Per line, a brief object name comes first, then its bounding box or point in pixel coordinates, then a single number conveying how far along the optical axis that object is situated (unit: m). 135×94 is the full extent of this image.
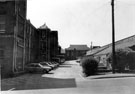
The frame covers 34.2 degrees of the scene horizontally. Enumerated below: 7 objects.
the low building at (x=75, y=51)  137.50
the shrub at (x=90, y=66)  24.99
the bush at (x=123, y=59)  27.14
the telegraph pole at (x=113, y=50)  24.37
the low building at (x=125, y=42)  33.63
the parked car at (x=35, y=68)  30.89
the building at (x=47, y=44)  48.13
